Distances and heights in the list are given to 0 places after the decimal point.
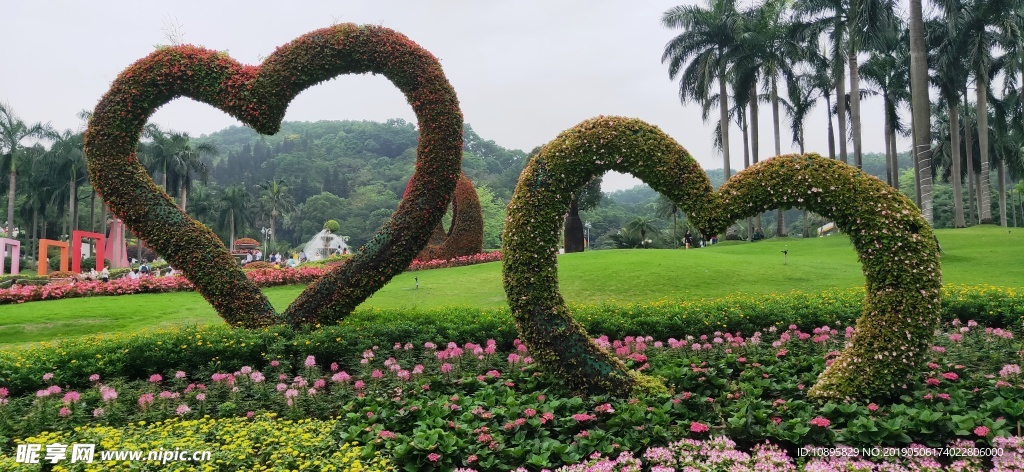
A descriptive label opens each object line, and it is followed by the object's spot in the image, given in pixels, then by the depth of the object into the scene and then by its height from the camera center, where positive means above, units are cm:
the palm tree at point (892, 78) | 2823 +705
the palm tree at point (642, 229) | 3547 +96
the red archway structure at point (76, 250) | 2828 +82
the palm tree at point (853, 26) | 1961 +680
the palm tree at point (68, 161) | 4172 +700
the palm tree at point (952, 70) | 2428 +631
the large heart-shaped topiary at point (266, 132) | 812 +157
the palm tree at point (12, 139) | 3934 +821
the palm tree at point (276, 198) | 6360 +621
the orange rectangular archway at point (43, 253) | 2714 +71
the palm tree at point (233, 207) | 5628 +477
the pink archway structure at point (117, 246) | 3769 +126
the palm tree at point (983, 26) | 2252 +727
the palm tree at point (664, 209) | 4538 +258
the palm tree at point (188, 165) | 4556 +697
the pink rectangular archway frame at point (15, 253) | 2838 +80
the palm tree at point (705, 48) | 2888 +886
